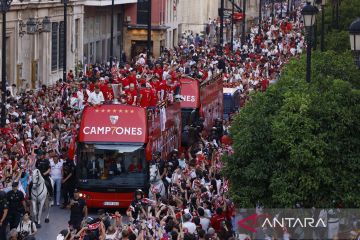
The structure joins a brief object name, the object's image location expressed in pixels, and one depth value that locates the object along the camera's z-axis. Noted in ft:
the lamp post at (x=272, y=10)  360.28
